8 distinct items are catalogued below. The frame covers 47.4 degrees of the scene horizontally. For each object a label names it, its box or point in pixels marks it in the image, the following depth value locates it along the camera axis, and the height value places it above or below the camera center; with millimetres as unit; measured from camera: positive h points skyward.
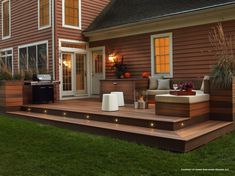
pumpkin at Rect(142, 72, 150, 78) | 8227 +217
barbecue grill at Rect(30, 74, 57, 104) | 7977 -170
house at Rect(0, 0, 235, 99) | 7484 +1535
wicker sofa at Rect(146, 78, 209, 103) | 7102 -220
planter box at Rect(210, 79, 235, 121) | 5141 -425
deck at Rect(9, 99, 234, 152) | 4086 -818
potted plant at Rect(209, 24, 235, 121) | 5121 -122
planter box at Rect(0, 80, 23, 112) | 7520 -358
